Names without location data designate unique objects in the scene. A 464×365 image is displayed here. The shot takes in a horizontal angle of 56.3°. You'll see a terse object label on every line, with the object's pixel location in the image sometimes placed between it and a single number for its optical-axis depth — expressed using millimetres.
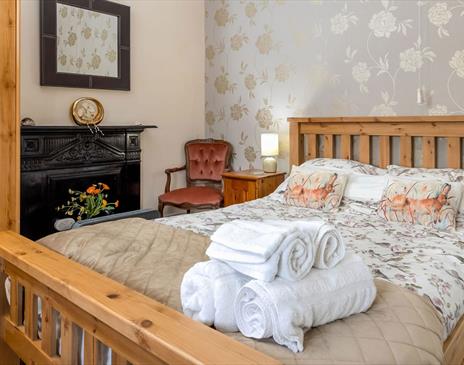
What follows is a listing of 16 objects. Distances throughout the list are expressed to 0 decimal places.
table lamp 3777
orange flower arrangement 3543
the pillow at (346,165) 3027
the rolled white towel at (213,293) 1084
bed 967
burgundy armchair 4348
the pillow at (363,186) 2760
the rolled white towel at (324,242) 1142
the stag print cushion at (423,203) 2328
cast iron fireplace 3324
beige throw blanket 1008
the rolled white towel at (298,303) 995
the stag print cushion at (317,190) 2801
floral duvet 1532
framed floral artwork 3477
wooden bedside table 3639
